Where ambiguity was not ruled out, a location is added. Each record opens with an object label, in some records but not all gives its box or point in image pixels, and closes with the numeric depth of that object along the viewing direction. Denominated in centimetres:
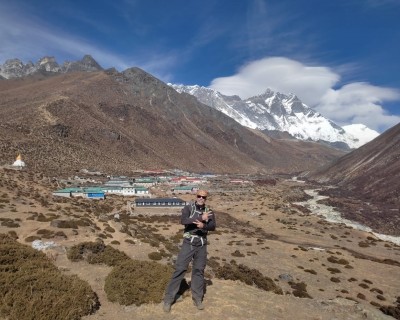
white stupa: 8862
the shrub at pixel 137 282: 1232
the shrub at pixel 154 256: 2844
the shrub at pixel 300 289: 2682
